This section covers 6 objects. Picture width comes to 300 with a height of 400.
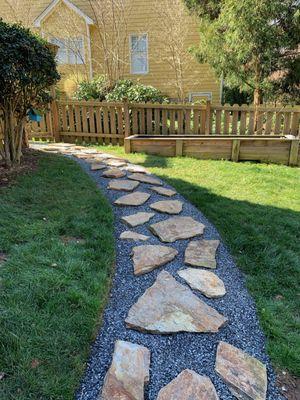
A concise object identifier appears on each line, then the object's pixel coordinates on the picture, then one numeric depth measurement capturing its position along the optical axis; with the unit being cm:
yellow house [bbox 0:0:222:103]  1160
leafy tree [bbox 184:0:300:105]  725
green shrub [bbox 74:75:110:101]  847
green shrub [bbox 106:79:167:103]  783
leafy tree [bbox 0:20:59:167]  378
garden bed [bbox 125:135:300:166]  592
